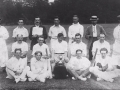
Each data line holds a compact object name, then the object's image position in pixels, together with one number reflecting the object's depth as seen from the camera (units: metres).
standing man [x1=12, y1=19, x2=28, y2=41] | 6.42
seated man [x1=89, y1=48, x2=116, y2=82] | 5.10
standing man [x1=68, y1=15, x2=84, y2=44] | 6.59
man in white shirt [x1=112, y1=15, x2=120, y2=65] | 6.04
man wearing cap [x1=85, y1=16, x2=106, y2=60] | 6.43
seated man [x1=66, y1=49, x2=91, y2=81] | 5.19
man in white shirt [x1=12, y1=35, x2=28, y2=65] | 5.87
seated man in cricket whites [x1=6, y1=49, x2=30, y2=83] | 5.12
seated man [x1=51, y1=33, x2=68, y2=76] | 5.81
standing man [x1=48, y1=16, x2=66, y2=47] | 6.48
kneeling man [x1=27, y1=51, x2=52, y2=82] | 5.09
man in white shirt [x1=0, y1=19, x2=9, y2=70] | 6.10
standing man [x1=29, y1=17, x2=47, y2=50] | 6.32
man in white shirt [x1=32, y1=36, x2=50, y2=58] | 5.79
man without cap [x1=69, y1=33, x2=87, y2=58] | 5.87
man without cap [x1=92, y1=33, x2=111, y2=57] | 5.78
